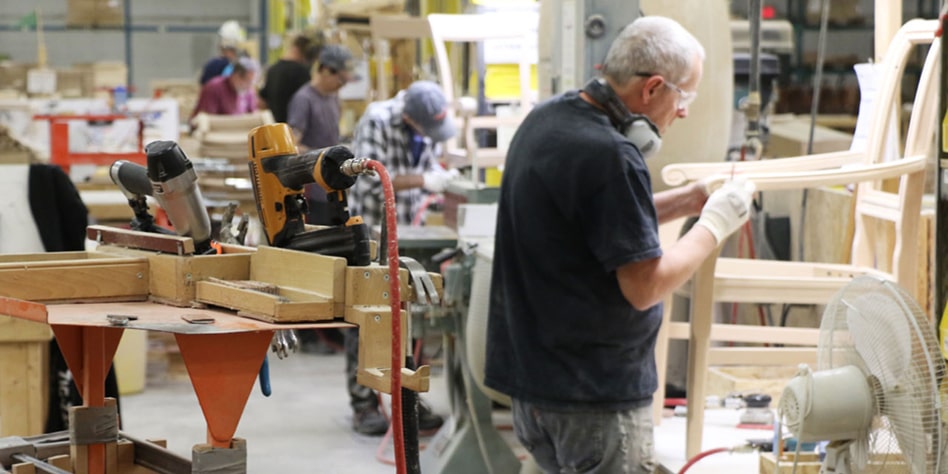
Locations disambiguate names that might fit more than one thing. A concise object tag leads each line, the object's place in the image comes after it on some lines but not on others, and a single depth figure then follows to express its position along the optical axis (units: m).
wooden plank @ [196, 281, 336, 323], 3.67
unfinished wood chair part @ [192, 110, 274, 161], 12.63
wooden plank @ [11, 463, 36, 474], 4.40
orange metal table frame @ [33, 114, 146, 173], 11.37
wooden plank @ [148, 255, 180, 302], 4.07
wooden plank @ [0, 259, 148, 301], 3.95
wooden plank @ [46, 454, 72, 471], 4.64
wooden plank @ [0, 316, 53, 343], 6.97
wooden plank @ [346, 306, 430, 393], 3.66
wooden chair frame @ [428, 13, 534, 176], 8.69
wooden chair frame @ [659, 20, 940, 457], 6.33
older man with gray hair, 4.70
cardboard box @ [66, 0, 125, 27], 27.84
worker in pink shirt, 16.01
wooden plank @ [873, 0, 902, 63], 7.07
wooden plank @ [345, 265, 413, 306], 3.75
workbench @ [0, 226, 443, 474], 3.68
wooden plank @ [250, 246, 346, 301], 3.75
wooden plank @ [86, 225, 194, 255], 4.10
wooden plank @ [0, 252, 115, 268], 4.29
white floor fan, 3.86
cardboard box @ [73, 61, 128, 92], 21.77
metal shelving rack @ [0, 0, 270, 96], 32.67
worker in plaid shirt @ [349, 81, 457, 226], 9.56
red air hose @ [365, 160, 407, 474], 3.61
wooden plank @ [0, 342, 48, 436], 7.07
